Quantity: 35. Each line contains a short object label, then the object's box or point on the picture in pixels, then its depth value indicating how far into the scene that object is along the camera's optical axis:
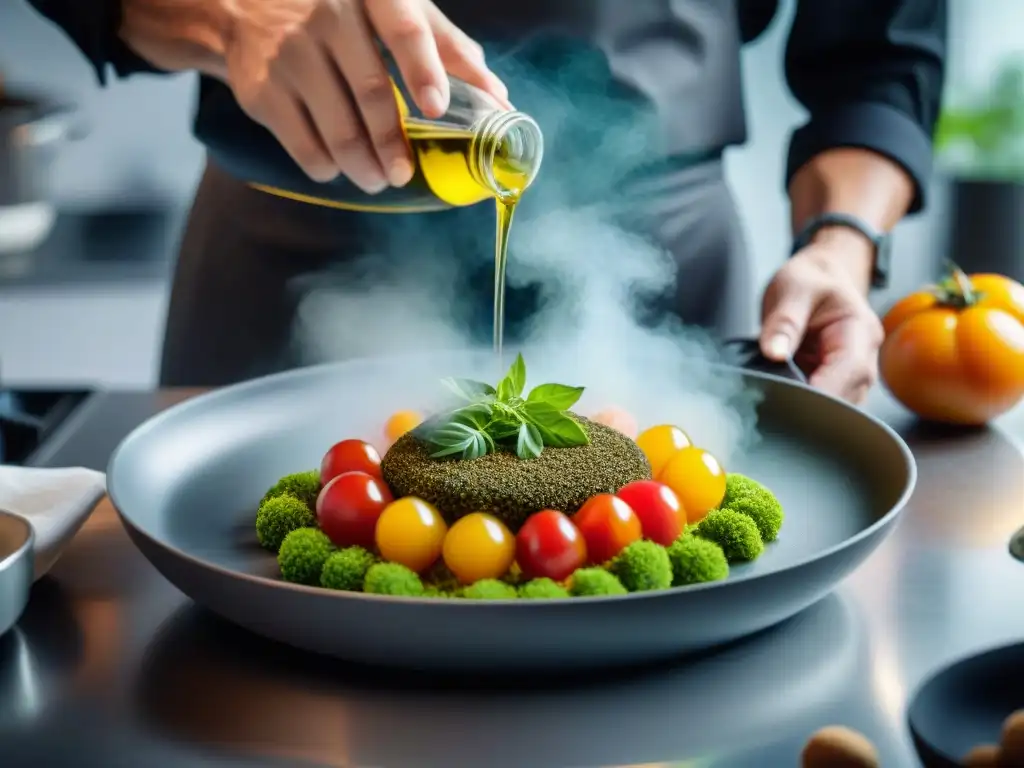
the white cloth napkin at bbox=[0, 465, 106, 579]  1.18
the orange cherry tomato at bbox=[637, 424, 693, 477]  1.37
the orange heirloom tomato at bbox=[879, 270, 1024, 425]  1.60
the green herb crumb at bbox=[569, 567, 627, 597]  1.02
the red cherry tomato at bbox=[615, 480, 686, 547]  1.15
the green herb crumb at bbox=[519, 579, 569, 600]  1.03
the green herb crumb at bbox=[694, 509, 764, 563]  1.16
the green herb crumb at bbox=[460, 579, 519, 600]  1.02
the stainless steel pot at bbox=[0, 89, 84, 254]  3.01
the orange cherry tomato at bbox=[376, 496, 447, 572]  1.14
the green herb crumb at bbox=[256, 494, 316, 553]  1.21
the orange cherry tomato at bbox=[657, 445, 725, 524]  1.25
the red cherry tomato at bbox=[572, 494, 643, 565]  1.12
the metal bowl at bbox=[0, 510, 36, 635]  1.04
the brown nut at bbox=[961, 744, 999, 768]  0.76
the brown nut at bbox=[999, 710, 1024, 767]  0.74
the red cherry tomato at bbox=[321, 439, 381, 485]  1.32
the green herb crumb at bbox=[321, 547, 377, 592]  1.09
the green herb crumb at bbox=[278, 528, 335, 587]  1.12
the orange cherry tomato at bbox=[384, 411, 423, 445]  1.48
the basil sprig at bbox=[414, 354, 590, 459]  1.26
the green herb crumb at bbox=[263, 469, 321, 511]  1.29
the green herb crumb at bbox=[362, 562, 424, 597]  1.05
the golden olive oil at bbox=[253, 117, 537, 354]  1.29
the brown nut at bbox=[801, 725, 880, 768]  0.78
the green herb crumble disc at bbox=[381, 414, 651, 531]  1.21
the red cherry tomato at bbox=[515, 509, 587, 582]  1.10
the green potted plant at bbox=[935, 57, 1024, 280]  3.83
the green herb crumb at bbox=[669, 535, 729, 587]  1.08
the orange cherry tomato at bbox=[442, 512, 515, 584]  1.12
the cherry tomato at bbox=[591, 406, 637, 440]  1.46
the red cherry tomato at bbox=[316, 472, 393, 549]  1.18
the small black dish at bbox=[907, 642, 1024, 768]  0.82
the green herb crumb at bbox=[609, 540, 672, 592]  1.05
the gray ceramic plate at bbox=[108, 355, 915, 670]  0.93
